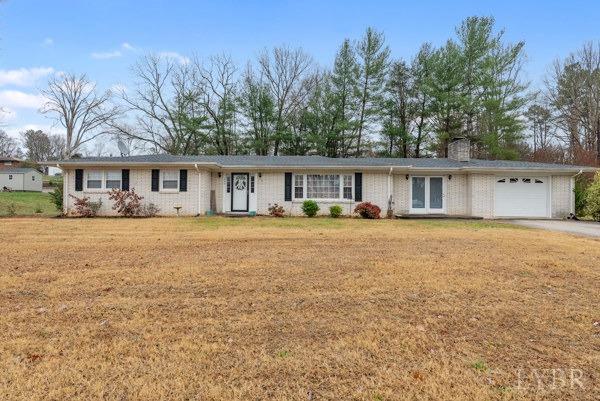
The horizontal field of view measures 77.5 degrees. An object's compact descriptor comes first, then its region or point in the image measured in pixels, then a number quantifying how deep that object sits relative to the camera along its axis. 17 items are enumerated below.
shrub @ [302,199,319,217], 15.80
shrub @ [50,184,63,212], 16.99
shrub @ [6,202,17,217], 16.12
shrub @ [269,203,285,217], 16.25
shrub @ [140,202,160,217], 15.95
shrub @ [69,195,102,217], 15.62
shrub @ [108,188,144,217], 15.75
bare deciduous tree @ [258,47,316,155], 30.97
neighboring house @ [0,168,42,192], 45.62
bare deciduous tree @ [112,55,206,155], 31.22
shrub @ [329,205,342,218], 15.90
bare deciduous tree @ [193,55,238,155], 30.41
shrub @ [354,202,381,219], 15.66
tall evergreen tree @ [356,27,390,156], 27.72
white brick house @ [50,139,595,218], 16.03
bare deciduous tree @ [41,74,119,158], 34.88
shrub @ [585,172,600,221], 15.23
